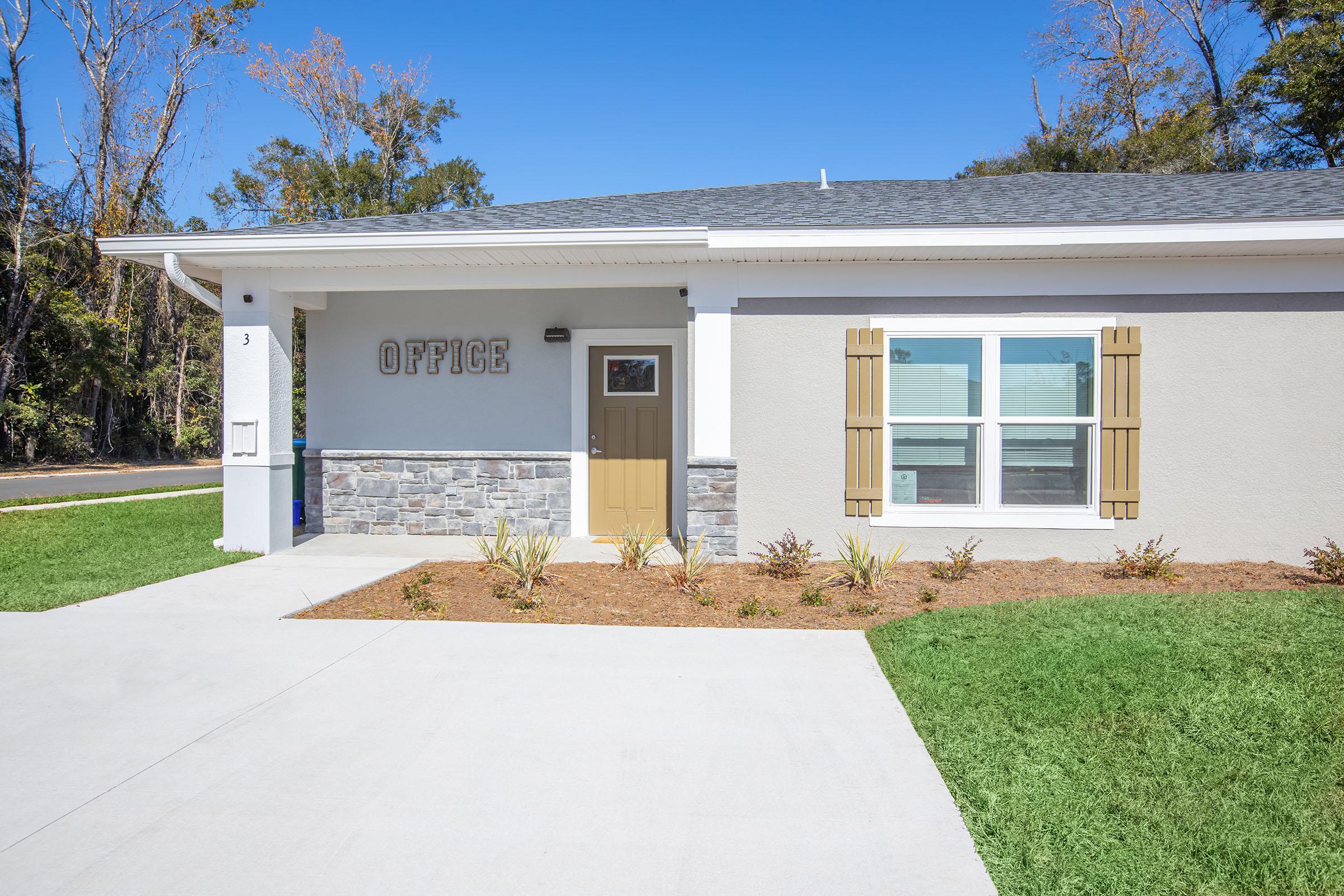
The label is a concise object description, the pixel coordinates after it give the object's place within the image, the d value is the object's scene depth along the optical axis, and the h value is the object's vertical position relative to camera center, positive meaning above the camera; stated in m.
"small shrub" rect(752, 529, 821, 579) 6.63 -1.00
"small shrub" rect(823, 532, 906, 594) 6.10 -1.01
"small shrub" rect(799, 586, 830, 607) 5.74 -1.14
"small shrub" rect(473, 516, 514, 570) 6.53 -0.94
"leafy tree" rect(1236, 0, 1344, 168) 17.47 +8.01
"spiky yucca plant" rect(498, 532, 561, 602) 6.07 -0.95
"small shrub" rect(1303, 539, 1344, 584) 5.92 -0.92
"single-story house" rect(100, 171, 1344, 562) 6.80 +0.78
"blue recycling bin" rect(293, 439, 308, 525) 9.17 -0.42
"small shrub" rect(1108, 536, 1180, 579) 6.33 -0.99
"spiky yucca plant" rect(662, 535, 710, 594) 6.09 -1.03
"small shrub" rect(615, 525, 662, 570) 6.99 -0.98
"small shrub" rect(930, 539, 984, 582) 6.38 -1.02
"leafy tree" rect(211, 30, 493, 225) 24.48 +8.96
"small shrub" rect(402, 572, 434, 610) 5.72 -1.10
